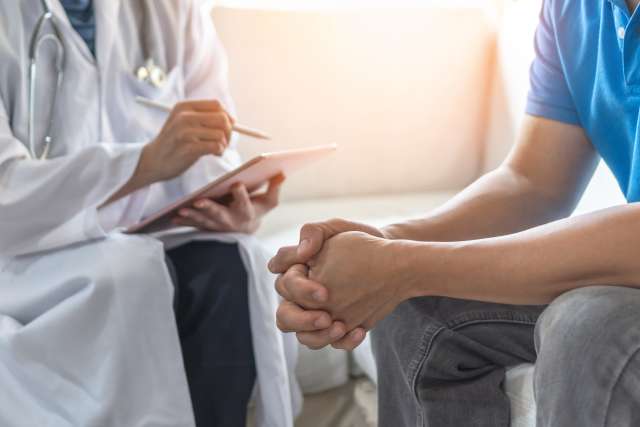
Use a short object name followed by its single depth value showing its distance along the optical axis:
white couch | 1.62
